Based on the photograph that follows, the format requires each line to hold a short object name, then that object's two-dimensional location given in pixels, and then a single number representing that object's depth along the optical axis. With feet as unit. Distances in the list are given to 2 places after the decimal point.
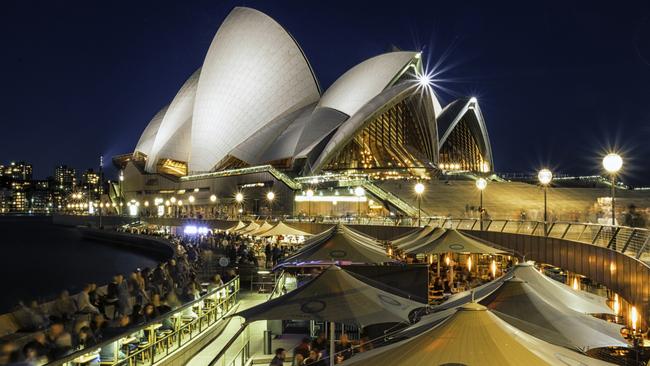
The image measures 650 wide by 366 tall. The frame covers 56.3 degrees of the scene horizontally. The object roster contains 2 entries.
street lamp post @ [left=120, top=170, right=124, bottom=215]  302.60
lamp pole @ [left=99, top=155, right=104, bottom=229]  261.24
